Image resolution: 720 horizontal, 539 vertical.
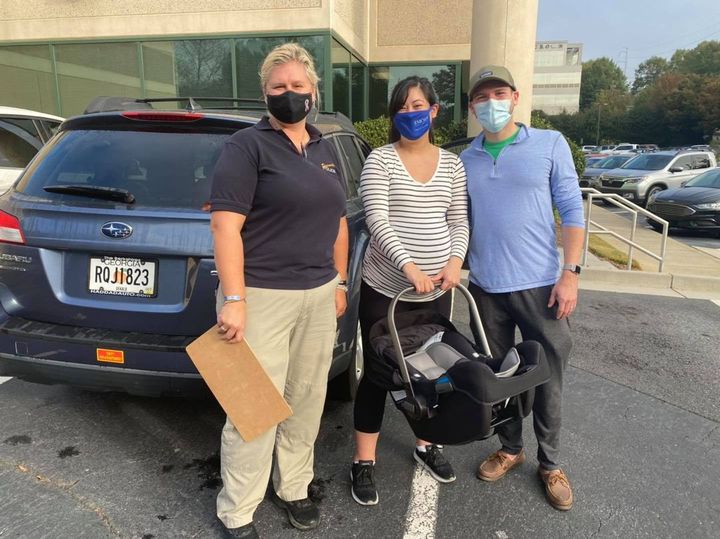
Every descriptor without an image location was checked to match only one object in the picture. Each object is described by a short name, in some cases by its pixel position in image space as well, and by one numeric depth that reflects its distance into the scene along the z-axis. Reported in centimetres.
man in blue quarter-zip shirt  247
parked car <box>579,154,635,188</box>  1862
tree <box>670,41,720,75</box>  9784
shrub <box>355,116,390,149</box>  1130
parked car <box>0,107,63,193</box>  666
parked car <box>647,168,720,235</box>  1120
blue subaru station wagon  249
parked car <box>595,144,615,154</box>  5574
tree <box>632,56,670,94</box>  11356
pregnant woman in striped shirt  236
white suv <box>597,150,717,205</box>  1641
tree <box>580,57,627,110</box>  12044
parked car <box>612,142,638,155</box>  5226
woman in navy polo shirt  194
